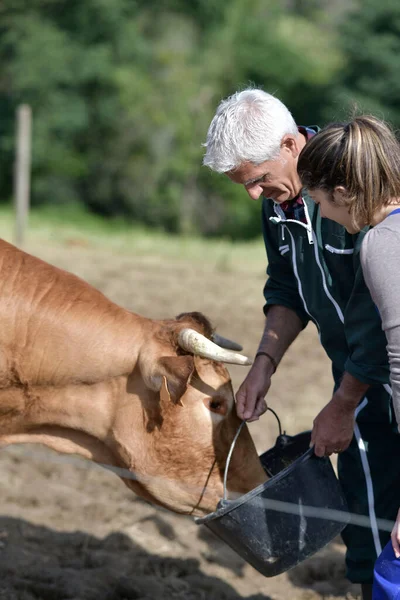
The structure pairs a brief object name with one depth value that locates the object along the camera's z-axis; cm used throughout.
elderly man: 592
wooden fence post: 2752
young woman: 494
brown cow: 677
